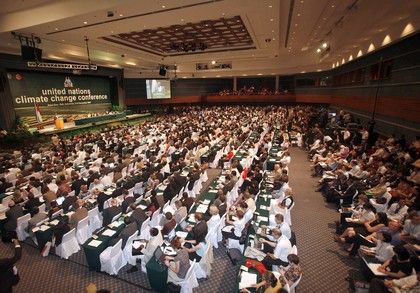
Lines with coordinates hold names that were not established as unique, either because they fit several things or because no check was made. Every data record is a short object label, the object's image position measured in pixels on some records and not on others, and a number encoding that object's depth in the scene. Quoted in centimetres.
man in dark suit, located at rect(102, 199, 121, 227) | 773
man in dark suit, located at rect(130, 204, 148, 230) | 724
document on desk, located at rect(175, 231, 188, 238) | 675
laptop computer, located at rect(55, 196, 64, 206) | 878
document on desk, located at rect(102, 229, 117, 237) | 687
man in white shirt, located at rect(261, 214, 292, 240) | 657
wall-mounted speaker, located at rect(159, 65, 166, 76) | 2742
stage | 1987
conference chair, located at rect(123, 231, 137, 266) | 657
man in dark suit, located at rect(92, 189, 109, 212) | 880
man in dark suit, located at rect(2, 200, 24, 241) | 752
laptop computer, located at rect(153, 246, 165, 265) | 578
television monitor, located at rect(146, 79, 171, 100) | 3406
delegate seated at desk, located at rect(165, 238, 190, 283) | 562
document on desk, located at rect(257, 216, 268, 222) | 725
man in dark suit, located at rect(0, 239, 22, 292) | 542
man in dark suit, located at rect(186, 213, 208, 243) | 646
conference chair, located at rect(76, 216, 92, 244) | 748
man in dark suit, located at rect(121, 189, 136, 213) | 833
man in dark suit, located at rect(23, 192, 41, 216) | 820
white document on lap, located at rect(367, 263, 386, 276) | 554
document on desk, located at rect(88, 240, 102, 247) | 643
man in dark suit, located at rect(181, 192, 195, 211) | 828
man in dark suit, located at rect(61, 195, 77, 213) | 834
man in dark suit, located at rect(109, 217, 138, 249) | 657
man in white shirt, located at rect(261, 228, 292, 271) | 564
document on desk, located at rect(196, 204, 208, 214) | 789
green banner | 2052
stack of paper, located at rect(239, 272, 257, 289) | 502
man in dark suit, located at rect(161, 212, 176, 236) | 683
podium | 2120
